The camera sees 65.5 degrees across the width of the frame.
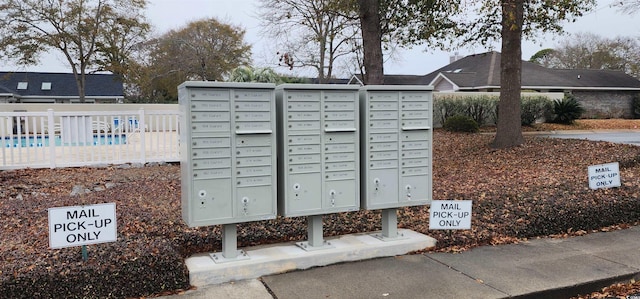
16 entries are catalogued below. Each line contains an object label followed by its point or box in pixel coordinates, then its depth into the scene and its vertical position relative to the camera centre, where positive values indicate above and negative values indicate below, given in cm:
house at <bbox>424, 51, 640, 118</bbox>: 3300 +280
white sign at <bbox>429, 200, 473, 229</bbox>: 514 -94
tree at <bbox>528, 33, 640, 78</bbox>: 4672 +659
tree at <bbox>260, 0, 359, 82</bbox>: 1245 +447
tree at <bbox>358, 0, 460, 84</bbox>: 1074 +249
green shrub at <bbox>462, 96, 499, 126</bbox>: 2202 +76
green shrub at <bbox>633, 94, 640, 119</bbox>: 3519 +117
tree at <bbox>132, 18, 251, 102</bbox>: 3622 +538
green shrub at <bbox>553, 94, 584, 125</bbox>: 2436 +60
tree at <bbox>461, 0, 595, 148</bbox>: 1155 +173
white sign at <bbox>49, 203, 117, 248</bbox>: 376 -75
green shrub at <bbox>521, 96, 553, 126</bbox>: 2300 +71
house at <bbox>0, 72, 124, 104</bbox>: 3978 +332
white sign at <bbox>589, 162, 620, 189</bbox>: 674 -72
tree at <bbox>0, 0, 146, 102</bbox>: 2897 +600
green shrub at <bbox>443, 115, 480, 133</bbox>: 1937 -2
